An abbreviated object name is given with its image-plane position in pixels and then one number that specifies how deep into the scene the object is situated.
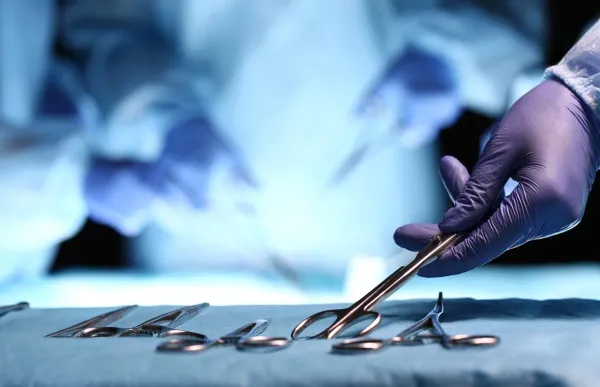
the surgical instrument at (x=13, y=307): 0.72
